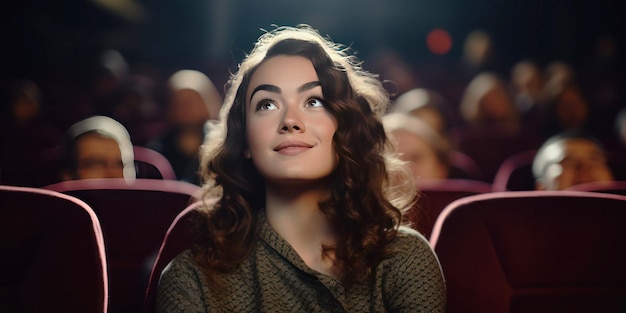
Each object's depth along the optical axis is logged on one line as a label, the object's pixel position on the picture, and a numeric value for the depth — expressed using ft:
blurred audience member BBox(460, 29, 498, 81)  21.33
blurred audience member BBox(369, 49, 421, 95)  20.35
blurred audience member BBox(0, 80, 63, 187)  8.58
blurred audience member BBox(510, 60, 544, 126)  16.06
